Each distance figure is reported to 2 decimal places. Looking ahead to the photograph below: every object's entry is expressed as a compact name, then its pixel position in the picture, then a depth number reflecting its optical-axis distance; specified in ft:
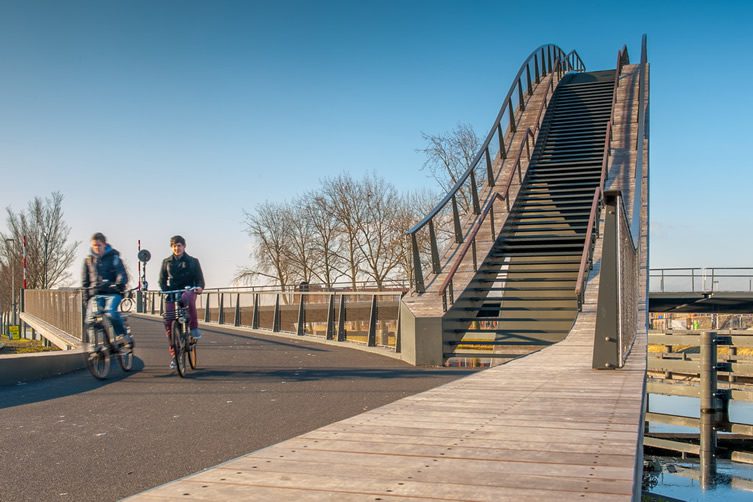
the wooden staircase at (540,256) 46.55
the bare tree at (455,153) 144.56
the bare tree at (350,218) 173.27
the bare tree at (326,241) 175.42
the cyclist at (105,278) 35.99
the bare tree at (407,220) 161.17
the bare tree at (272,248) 184.61
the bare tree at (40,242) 181.78
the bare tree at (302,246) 178.81
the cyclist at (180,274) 37.40
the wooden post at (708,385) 61.98
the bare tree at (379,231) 170.60
